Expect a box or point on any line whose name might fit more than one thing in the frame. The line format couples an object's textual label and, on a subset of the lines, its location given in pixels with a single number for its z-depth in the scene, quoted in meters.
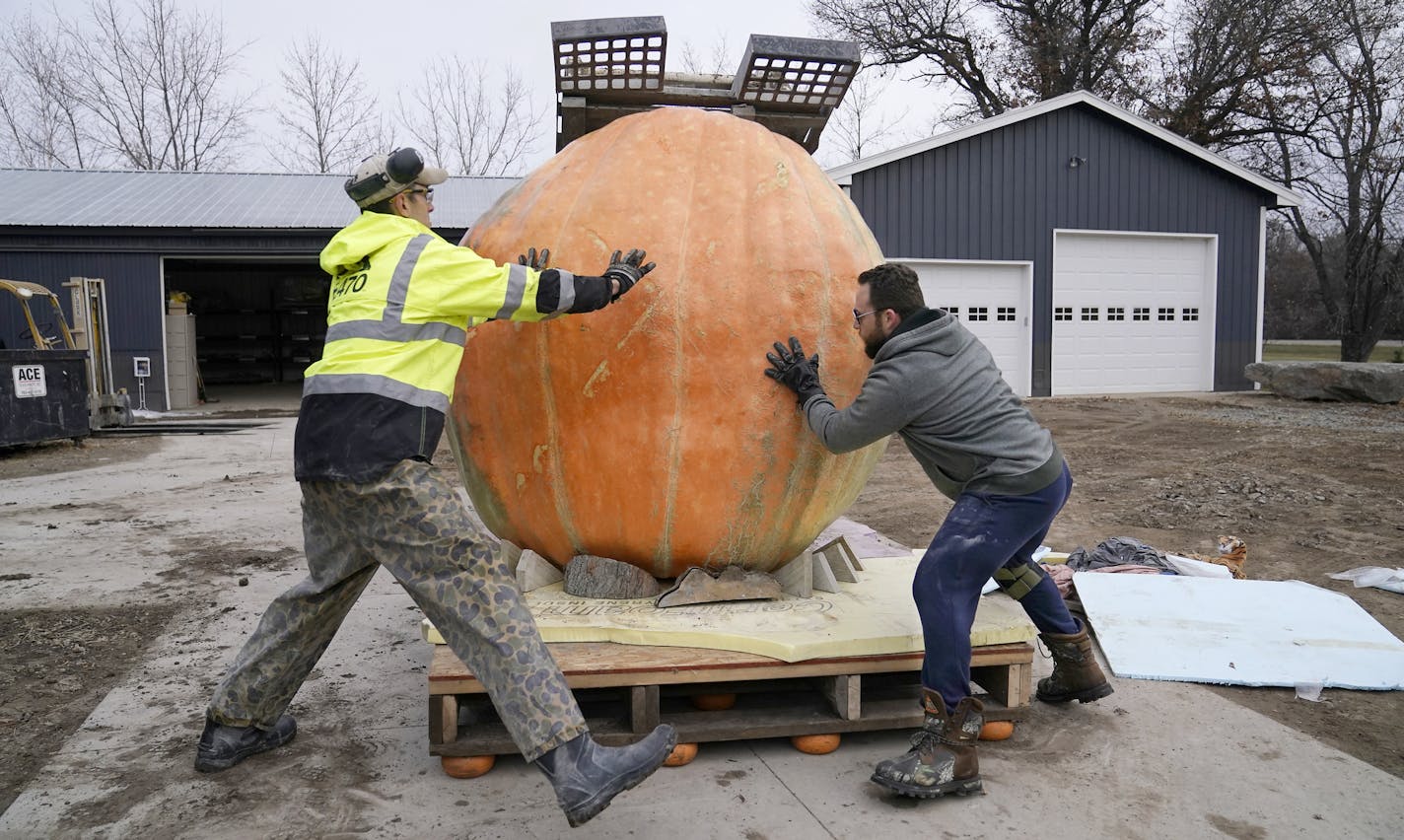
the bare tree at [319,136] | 33.12
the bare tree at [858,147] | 33.03
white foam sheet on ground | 3.76
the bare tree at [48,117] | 31.23
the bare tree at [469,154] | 34.38
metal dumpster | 11.13
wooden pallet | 2.88
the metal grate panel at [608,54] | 3.58
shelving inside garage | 25.34
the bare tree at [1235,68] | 24.02
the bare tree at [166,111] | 31.23
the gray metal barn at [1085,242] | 16.33
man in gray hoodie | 2.82
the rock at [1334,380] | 14.35
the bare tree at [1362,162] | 24.14
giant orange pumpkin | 3.20
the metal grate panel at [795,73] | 3.76
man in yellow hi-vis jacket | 2.50
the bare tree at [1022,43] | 25.95
